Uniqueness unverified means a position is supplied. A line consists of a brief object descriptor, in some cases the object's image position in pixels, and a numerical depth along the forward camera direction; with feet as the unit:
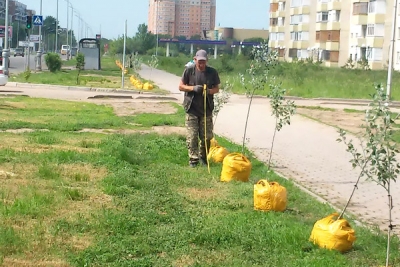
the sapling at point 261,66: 40.86
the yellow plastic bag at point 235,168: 31.83
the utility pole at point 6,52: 111.91
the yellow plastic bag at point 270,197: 25.55
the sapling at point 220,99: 46.22
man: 35.06
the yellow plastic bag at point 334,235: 20.58
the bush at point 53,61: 153.17
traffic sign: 143.84
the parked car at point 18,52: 307.72
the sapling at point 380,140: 19.90
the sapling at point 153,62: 155.02
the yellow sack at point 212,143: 38.56
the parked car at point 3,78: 87.15
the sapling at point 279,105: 37.27
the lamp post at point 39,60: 162.46
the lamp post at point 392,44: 91.42
